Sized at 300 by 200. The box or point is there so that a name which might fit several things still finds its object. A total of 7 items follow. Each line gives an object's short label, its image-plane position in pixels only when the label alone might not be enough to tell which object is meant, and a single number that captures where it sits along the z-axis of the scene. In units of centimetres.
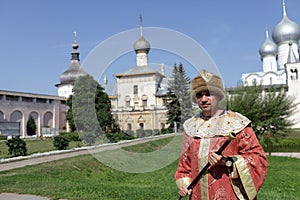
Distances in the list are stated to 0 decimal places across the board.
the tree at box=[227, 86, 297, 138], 2123
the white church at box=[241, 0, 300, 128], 4369
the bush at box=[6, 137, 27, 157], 1389
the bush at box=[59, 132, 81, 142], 2391
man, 220
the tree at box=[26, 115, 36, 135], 3916
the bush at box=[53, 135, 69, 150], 1628
